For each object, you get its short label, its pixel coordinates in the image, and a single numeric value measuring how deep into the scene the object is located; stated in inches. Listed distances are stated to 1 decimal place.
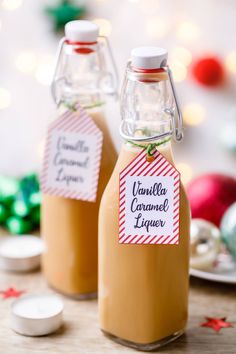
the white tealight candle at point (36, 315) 24.3
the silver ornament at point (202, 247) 27.4
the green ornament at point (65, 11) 32.0
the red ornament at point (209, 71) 32.2
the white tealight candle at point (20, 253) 28.2
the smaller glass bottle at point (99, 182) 25.1
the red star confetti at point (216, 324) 24.9
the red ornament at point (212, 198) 30.4
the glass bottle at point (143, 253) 22.7
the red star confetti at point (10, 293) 26.6
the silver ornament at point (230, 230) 27.6
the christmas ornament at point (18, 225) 31.1
